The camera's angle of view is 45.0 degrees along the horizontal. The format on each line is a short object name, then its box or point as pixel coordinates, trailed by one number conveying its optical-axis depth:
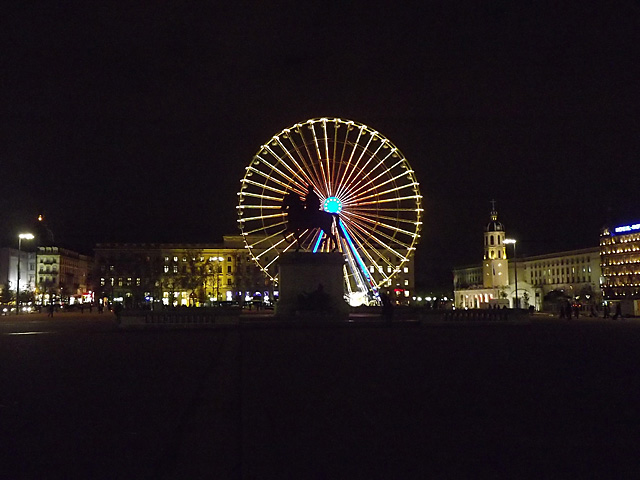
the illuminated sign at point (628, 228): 151.48
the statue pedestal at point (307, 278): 49.78
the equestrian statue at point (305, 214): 49.28
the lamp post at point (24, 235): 83.12
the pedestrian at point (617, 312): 62.56
